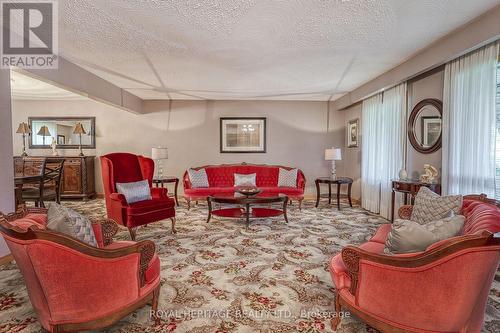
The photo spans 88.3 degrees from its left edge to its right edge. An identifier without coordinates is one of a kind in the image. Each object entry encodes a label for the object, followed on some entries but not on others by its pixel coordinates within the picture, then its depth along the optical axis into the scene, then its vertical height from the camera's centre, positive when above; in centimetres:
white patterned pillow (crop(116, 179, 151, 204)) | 366 -47
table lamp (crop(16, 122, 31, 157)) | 630 +70
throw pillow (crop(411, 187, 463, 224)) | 210 -39
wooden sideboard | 627 -50
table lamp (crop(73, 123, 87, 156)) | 645 +70
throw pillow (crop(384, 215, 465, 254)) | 148 -42
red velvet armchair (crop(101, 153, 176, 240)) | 345 -62
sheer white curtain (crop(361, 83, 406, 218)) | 450 +28
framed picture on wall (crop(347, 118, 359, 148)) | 616 +67
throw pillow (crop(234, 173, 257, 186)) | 580 -47
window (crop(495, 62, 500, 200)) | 277 +16
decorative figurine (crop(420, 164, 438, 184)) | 361 -20
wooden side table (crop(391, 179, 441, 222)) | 350 -38
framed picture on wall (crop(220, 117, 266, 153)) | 682 +64
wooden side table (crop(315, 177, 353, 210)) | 553 -48
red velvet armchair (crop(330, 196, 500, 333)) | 125 -67
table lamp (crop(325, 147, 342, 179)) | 584 +14
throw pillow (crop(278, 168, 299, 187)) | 588 -43
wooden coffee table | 411 -79
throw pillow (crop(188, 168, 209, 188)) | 582 -44
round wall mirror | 377 +55
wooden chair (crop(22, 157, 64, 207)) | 417 -56
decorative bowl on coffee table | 435 -55
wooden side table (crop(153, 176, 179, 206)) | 558 -47
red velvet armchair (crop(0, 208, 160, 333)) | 135 -68
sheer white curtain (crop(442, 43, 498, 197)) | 283 +45
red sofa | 621 -34
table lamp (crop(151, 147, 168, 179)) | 587 +12
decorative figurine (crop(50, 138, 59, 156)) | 646 +24
